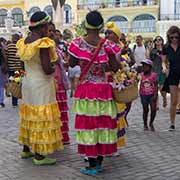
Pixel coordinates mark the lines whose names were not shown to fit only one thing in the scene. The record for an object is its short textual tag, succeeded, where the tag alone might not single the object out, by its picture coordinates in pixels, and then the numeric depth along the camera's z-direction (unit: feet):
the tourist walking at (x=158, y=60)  35.19
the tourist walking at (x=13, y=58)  37.32
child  26.48
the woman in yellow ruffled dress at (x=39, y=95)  18.40
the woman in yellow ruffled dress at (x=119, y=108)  20.11
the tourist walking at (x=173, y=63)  26.05
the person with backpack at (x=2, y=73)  36.68
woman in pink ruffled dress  17.52
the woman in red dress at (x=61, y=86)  21.52
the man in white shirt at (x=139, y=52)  42.25
